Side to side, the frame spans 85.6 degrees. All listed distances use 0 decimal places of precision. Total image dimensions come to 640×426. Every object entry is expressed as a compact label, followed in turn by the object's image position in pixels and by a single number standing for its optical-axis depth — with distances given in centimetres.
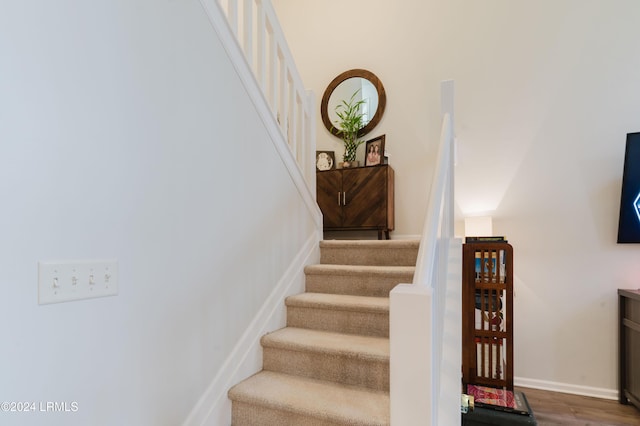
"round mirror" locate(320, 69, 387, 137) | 363
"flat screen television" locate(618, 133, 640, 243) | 268
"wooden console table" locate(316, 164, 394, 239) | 321
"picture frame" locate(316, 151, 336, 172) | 370
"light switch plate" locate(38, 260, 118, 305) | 99
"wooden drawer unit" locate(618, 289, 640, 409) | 252
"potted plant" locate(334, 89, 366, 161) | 357
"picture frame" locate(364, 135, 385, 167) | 338
